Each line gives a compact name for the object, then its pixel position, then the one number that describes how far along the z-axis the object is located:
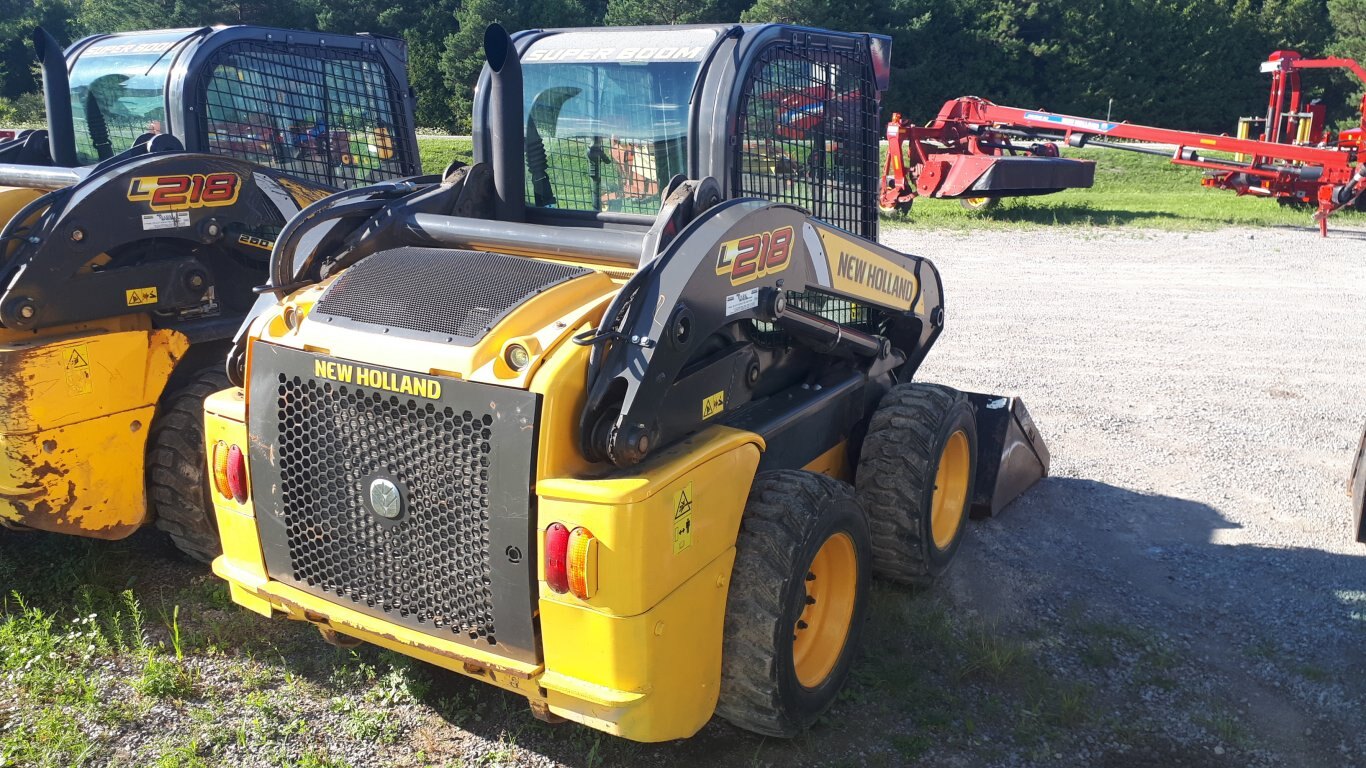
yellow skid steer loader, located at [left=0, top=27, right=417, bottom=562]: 4.22
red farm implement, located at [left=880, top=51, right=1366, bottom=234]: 16.05
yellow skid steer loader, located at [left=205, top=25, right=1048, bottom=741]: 2.92
